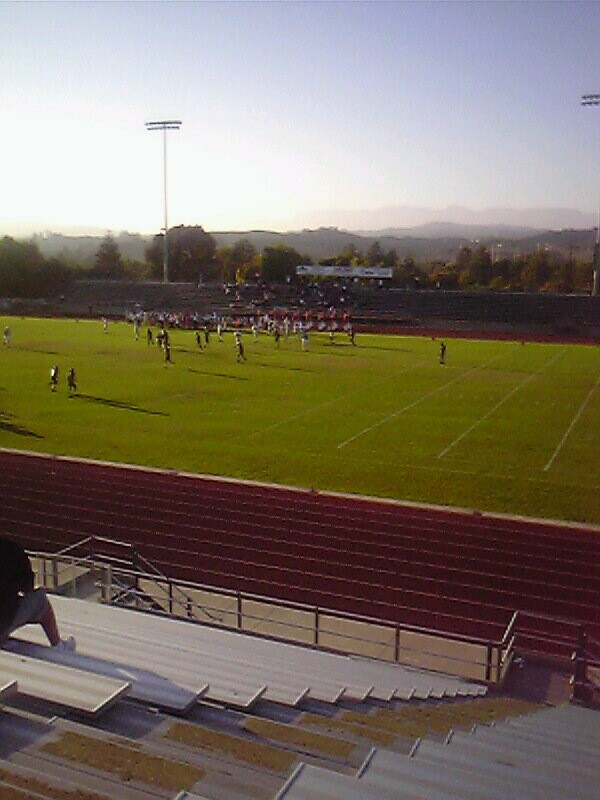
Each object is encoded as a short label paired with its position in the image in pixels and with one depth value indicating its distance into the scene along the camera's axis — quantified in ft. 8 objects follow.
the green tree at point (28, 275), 298.35
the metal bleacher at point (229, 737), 11.69
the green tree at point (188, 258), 387.96
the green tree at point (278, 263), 357.00
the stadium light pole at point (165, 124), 224.33
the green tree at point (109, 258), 379.14
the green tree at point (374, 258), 393.70
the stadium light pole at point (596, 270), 206.85
